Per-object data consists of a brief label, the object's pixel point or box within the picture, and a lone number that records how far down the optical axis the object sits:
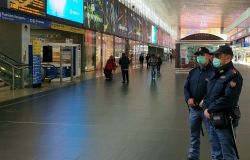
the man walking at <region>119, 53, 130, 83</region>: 18.59
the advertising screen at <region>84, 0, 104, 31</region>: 26.89
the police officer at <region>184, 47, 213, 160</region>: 4.62
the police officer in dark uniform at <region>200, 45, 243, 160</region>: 3.82
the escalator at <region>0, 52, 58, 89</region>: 14.50
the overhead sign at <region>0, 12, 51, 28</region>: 15.37
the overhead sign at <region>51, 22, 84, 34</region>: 21.08
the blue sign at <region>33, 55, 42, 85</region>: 15.02
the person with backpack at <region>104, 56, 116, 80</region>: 20.20
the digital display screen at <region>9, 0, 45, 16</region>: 16.17
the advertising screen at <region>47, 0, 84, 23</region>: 20.52
